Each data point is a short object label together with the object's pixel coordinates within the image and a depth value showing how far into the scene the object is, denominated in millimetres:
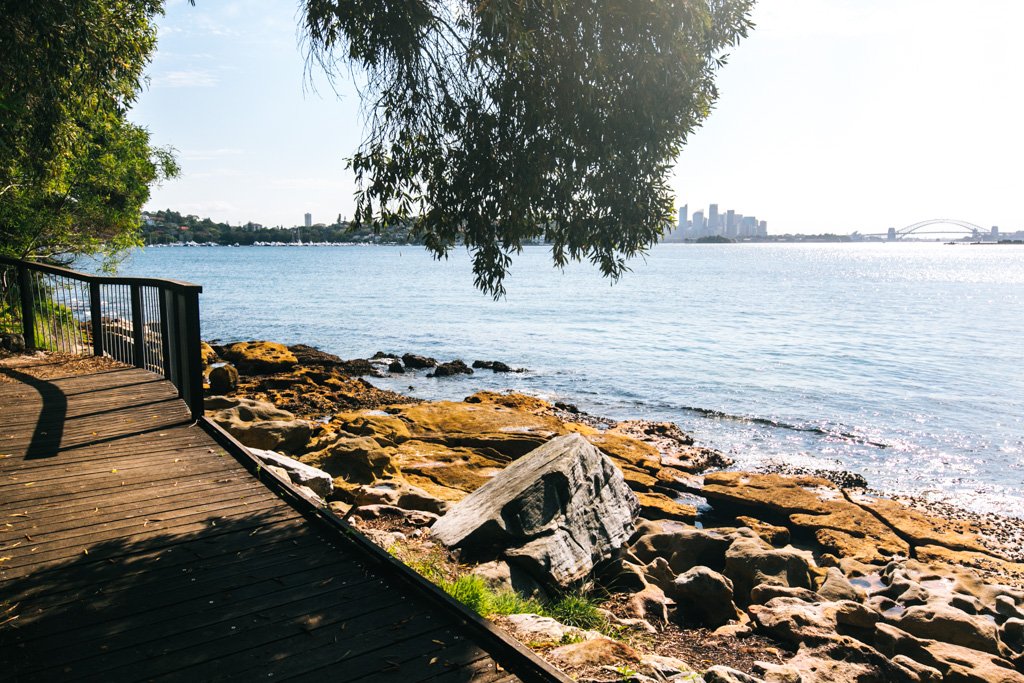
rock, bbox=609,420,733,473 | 14578
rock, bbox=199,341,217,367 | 23353
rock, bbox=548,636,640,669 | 4023
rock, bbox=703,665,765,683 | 4578
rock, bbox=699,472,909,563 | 10633
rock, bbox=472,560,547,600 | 5703
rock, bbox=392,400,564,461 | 12844
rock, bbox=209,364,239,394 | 18844
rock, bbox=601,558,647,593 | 7426
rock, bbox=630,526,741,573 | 9047
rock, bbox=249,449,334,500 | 7953
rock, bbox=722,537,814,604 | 8367
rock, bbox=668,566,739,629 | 7266
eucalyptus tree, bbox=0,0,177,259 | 8859
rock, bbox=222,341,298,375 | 21766
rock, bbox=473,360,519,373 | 26684
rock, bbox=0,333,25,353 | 12547
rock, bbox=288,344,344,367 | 25366
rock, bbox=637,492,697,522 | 11406
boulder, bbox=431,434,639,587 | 6254
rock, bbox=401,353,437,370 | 27062
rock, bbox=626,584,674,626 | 6879
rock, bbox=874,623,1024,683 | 6258
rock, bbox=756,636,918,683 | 5656
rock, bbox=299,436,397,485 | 9766
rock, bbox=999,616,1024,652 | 7566
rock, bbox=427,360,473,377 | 25530
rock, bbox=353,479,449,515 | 8006
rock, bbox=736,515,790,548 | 10648
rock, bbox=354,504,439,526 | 7192
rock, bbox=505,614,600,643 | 4344
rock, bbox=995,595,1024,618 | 8550
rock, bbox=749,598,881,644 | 6564
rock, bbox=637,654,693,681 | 4215
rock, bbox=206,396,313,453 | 10789
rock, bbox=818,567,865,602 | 8281
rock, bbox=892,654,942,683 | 6055
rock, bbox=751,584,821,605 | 7888
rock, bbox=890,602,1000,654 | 7133
